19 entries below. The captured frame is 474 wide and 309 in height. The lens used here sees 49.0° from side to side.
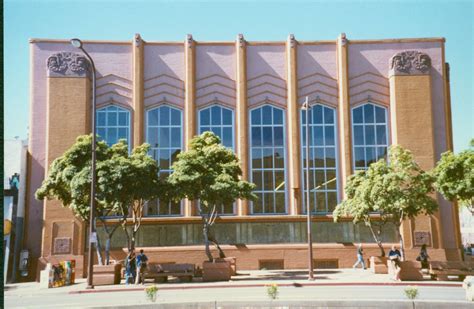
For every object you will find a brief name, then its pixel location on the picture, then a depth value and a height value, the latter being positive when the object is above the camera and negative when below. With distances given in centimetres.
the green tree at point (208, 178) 2520 +230
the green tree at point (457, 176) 2405 +220
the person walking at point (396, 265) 2333 -185
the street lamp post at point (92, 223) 2234 +17
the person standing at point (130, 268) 2448 -196
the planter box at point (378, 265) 2731 -214
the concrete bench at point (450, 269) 2352 -207
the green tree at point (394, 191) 2538 +160
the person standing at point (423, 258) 2603 -173
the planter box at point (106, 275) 2445 -225
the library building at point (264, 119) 3234 +687
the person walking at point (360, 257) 3054 -192
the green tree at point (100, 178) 2458 +235
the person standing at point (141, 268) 2427 -192
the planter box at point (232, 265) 2750 -211
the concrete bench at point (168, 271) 2486 -217
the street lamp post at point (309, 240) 2438 -75
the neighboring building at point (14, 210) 3122 +110
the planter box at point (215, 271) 2474 -214
